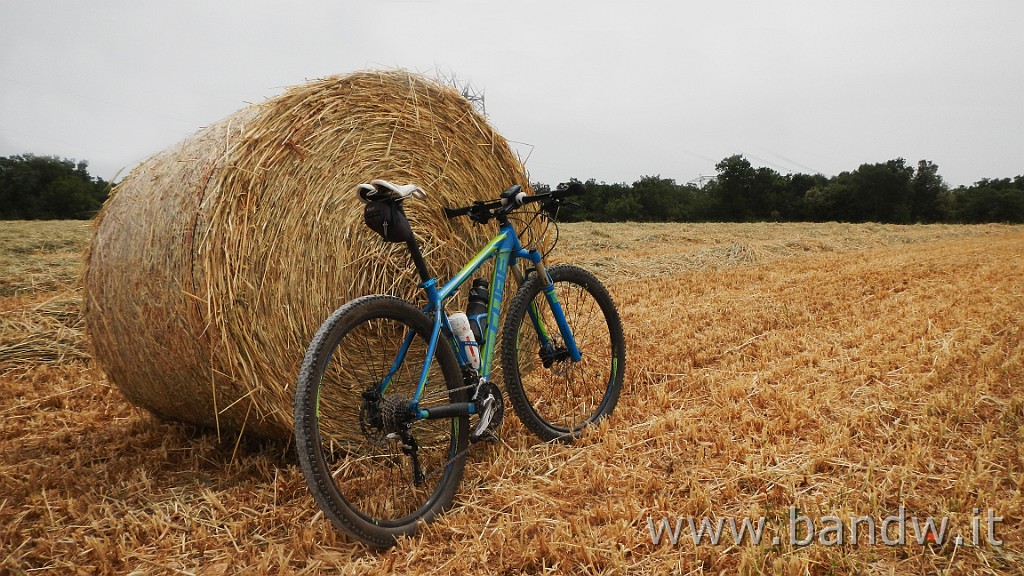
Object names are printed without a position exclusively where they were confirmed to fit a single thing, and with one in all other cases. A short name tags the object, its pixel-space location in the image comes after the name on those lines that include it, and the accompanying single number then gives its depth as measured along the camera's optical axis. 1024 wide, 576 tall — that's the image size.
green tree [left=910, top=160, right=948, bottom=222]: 48.88
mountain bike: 2.42
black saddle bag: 2.60
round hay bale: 2.87
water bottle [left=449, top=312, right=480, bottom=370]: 2.94
